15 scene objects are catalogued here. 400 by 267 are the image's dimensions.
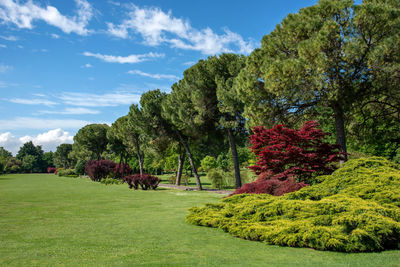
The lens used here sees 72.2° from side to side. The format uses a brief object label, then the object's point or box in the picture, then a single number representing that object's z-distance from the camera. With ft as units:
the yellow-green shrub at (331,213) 16.21
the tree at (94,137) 173.76
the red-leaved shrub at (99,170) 136.36
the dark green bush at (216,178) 91.61
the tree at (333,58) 40.55
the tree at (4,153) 386.32
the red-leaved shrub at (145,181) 77.46
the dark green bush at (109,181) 108.76
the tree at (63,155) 327.26
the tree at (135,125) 94.68
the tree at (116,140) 138.72
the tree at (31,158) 328.49
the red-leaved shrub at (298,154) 37.60
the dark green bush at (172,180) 118.09
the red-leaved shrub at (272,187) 30.78
